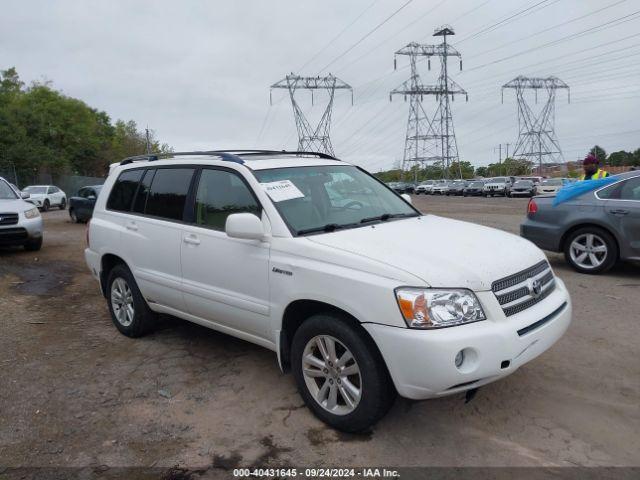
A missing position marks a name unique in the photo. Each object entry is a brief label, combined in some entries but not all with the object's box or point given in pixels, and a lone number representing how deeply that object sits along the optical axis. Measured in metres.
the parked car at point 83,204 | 18.86
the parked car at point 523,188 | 39.91
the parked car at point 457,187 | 52.80
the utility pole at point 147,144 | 65.62
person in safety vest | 8.73
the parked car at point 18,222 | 10.62
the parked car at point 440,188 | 58.09
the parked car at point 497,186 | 44.17
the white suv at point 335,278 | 3.05
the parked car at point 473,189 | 48.78
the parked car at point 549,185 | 36.59
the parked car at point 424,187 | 62.31
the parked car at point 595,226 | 7.24
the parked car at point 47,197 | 28.67
